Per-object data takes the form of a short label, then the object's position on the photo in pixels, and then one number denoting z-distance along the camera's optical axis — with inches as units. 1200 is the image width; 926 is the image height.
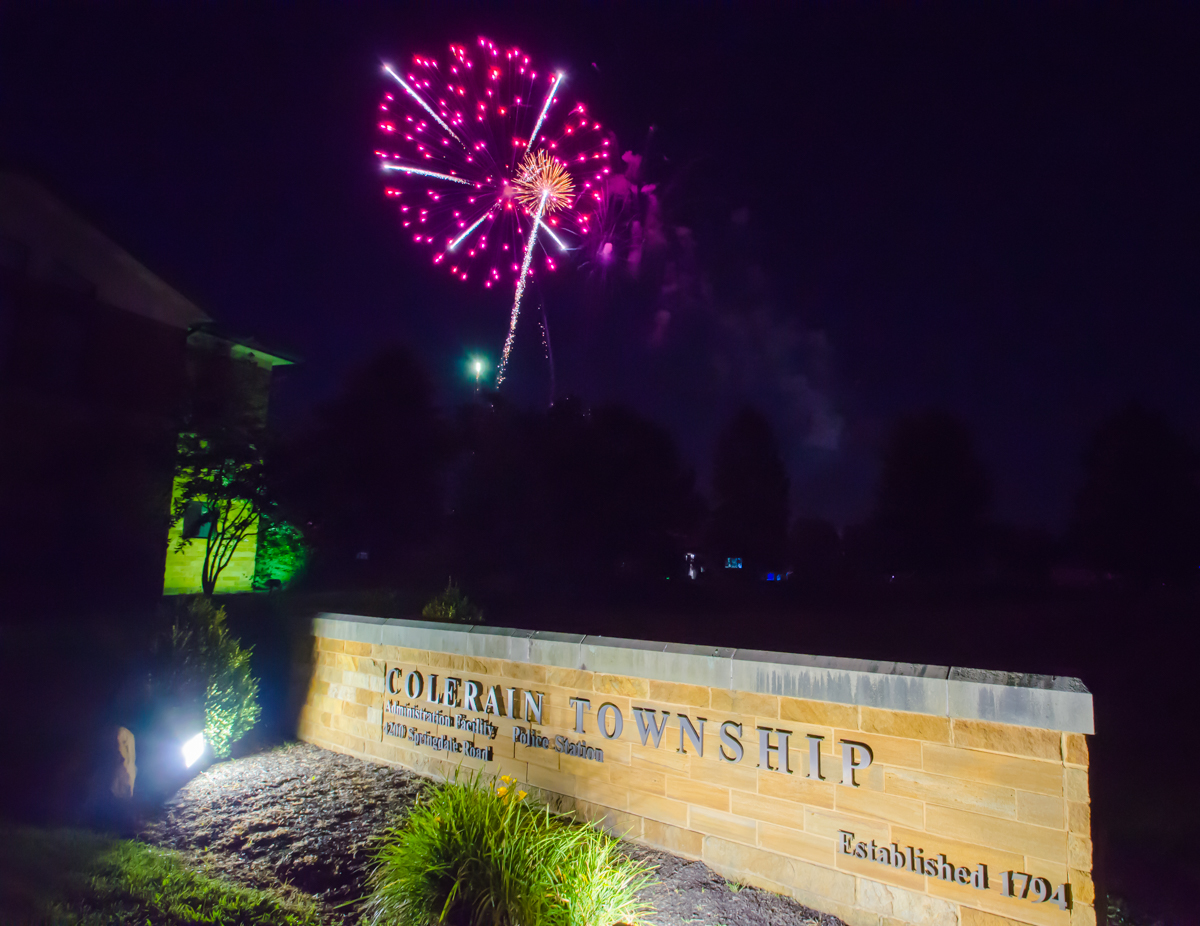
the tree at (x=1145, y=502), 1939.0
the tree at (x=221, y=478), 515.8
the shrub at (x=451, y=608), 432.1
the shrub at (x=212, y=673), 286.4
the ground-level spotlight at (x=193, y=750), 274.1
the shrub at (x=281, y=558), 876.6
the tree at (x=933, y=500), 2047.2
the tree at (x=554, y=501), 1302.9
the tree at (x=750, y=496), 2098.9
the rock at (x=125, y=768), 232.1
